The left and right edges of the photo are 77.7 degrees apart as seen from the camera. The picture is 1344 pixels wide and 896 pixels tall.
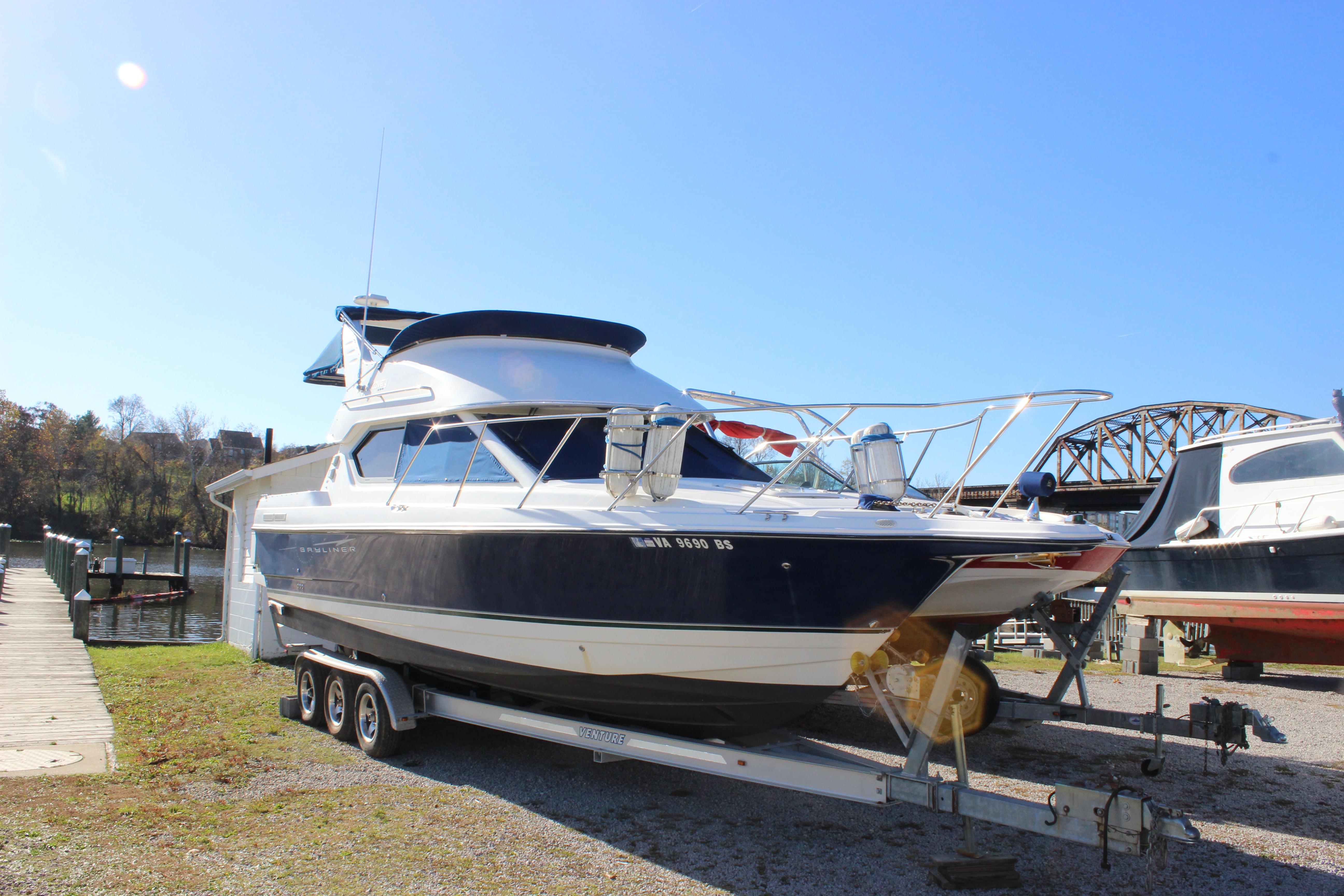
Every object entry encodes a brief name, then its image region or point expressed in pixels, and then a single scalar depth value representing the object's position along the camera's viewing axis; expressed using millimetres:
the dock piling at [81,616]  11641
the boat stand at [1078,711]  3818
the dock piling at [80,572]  12258
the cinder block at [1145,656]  10594
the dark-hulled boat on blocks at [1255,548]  8836
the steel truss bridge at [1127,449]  34031
